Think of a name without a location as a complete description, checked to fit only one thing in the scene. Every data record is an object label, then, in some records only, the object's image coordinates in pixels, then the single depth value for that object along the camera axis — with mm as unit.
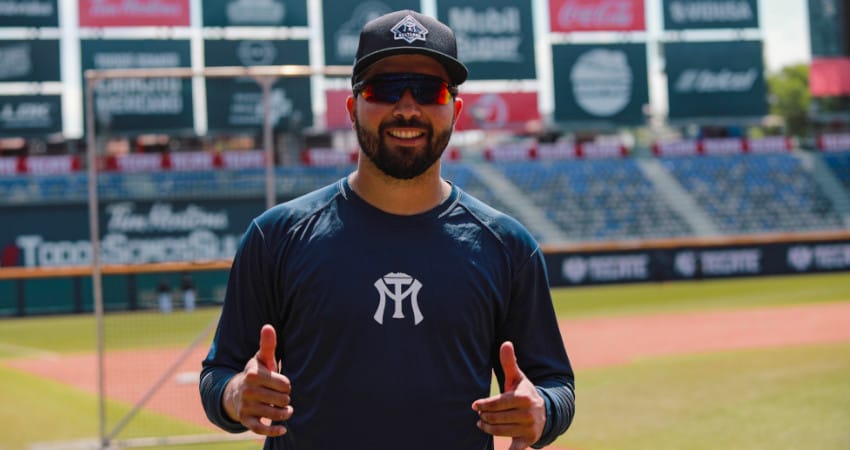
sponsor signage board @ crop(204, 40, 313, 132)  38000
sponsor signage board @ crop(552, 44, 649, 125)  43312
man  2863
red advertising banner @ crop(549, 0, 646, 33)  42812
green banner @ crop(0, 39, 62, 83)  39625
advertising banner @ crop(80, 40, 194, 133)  39000
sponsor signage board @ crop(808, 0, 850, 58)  42125
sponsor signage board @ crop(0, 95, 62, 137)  39969
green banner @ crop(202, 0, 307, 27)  40281
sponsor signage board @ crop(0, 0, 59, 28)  39875
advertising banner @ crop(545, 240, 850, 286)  36062
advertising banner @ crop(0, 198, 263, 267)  31234
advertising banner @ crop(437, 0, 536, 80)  42062
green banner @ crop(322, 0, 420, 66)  40406
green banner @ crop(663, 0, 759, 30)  44219
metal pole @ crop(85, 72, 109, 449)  10414
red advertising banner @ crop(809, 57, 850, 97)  46844
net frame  10430
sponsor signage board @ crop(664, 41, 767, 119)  44688
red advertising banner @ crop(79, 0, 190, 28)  39938
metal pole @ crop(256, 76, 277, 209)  10912
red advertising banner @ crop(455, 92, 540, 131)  43219
